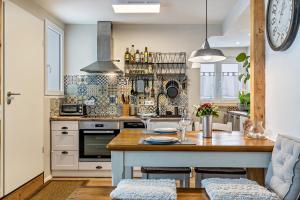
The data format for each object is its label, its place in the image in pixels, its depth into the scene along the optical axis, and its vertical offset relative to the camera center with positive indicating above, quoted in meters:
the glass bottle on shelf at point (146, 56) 3.97 +0.74
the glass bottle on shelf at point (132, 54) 3.98 +0.77
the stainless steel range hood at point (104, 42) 3.89 +0.96
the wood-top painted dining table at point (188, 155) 1.68 -0.40
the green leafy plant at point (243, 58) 2.99 +0.54
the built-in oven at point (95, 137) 3.56 -0.56
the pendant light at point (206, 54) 2.17 +0.43
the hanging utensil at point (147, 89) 4.03 +0.18
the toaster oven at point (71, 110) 3.78 -0.16
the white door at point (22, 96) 2.57 +0.05
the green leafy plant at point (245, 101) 3.50 -0.01
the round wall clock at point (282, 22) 1.46 +0.53
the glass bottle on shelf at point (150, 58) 3.99 +0.72
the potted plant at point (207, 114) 2.04 -0.12
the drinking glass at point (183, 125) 1.91 -0.21
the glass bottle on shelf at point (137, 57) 3.96 +0.72
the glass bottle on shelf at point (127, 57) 3.98 +0.73
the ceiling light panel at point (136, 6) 3.02 +1.22
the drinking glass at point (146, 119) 2.17 -0.18
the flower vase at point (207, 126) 2.04 -0.23
